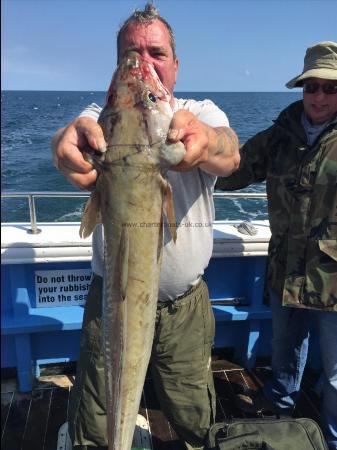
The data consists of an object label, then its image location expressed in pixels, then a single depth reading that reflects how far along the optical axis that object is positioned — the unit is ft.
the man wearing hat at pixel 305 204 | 9.50
